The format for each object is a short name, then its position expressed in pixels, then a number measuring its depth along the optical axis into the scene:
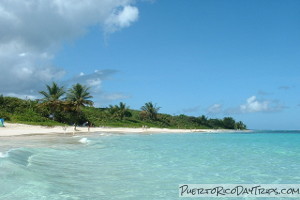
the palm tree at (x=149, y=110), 91.69
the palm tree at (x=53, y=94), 58.16
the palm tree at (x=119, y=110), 79.06
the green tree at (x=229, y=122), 135.12
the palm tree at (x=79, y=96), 55.81
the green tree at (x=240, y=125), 142.12
